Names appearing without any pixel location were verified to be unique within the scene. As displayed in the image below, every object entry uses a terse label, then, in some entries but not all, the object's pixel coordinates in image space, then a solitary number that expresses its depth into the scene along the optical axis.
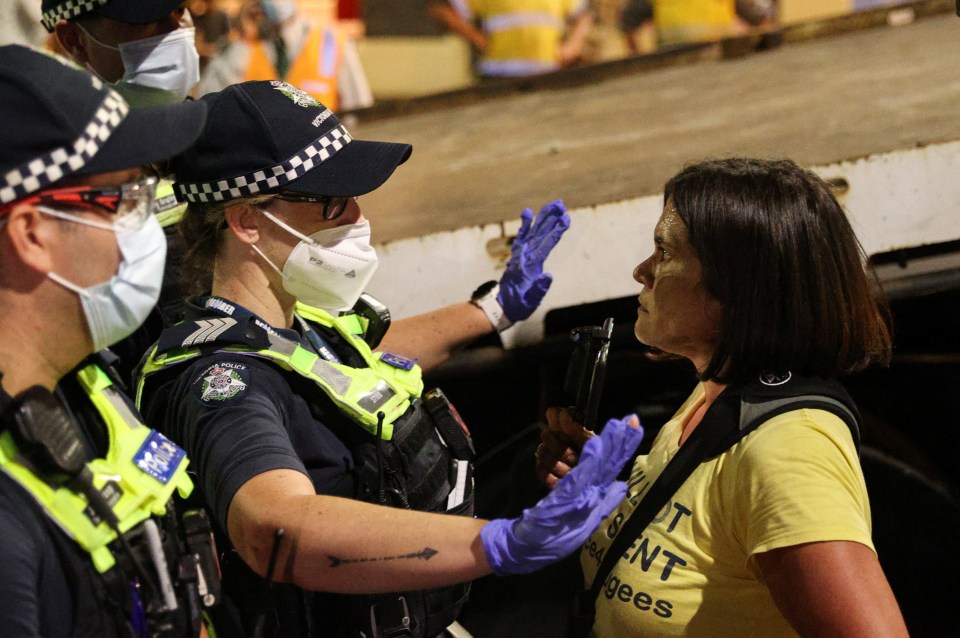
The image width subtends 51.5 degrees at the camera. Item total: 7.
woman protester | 1.48
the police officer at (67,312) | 1.21
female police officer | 1.44
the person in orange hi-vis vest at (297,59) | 5.74
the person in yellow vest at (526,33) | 6.54
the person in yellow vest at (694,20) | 6.34
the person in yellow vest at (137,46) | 2.36
